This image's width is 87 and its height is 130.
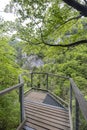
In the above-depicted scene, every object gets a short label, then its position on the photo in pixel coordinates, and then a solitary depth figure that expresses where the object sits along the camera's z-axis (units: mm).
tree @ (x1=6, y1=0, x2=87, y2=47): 2279
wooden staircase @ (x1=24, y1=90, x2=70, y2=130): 1809
